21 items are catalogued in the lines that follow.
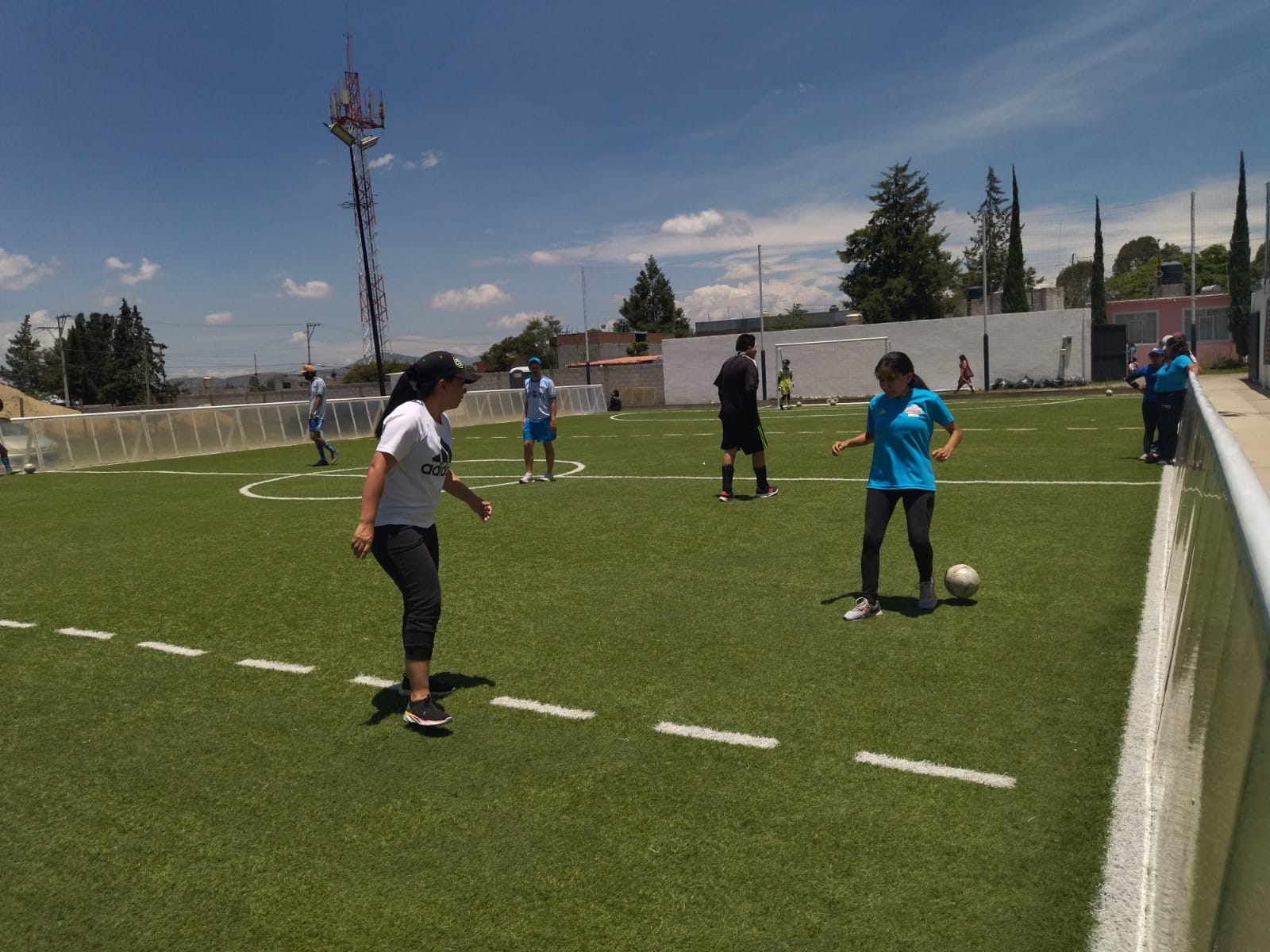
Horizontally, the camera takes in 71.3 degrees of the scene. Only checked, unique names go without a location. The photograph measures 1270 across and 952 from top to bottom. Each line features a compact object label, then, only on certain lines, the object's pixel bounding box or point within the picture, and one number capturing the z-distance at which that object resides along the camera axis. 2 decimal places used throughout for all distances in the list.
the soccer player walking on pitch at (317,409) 18.75
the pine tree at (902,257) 65.12
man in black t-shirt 11.63
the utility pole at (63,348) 76.56
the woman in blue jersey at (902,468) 6.13
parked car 21.02
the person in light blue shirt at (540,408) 13.88
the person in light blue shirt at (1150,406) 13.12
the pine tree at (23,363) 113.00
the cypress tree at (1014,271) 54.97
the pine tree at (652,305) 111.44
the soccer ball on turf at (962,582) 6.32
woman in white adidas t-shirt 4.50
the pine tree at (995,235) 76.06
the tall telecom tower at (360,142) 35.59
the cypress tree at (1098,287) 54.94
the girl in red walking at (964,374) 38.44
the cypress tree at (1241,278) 47.47
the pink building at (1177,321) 50.34
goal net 41.97
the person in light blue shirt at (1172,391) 12.61
